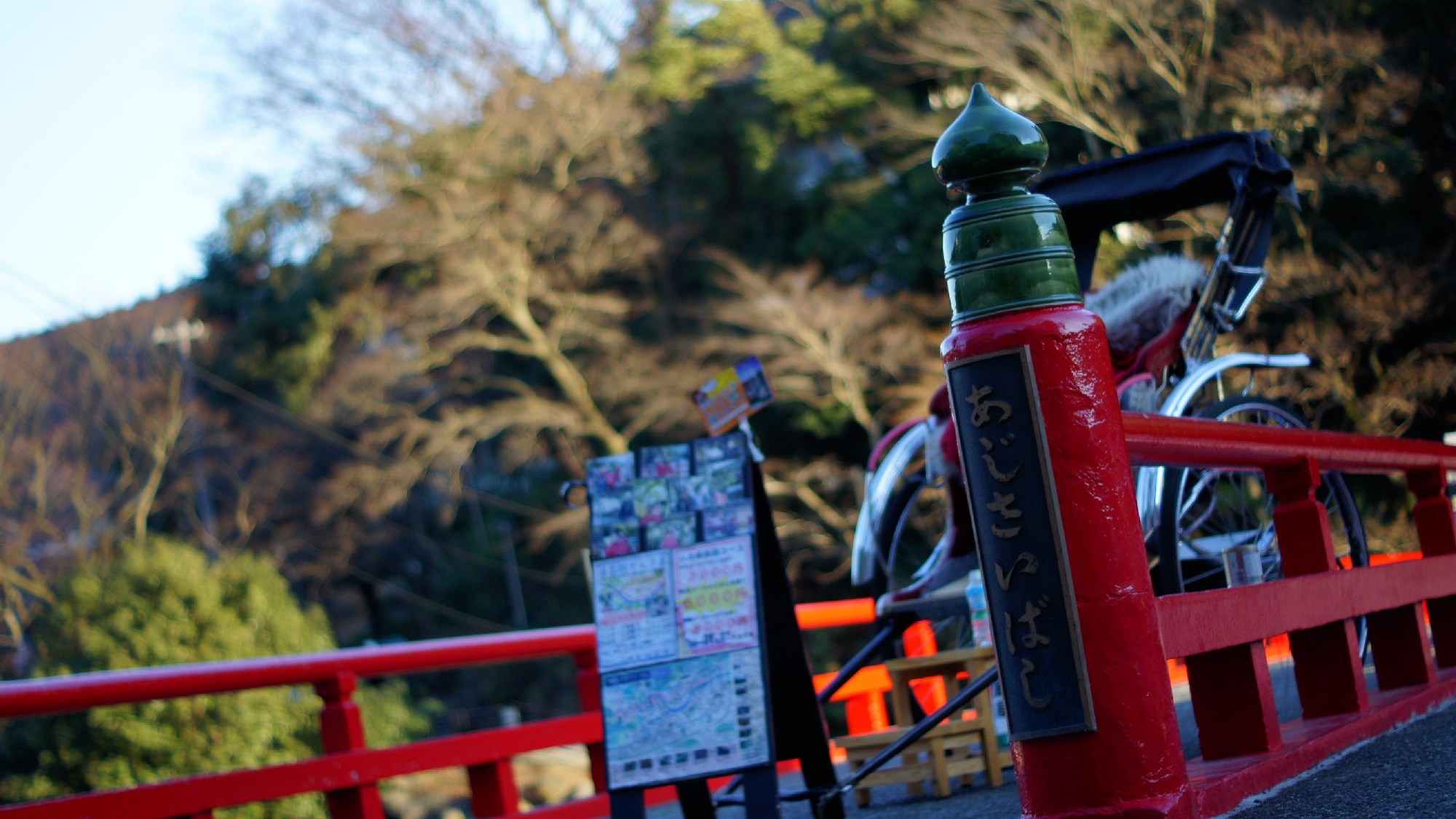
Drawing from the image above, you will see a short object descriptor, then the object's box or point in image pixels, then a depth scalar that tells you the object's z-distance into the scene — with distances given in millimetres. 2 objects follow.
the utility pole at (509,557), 26812
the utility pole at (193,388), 29109
